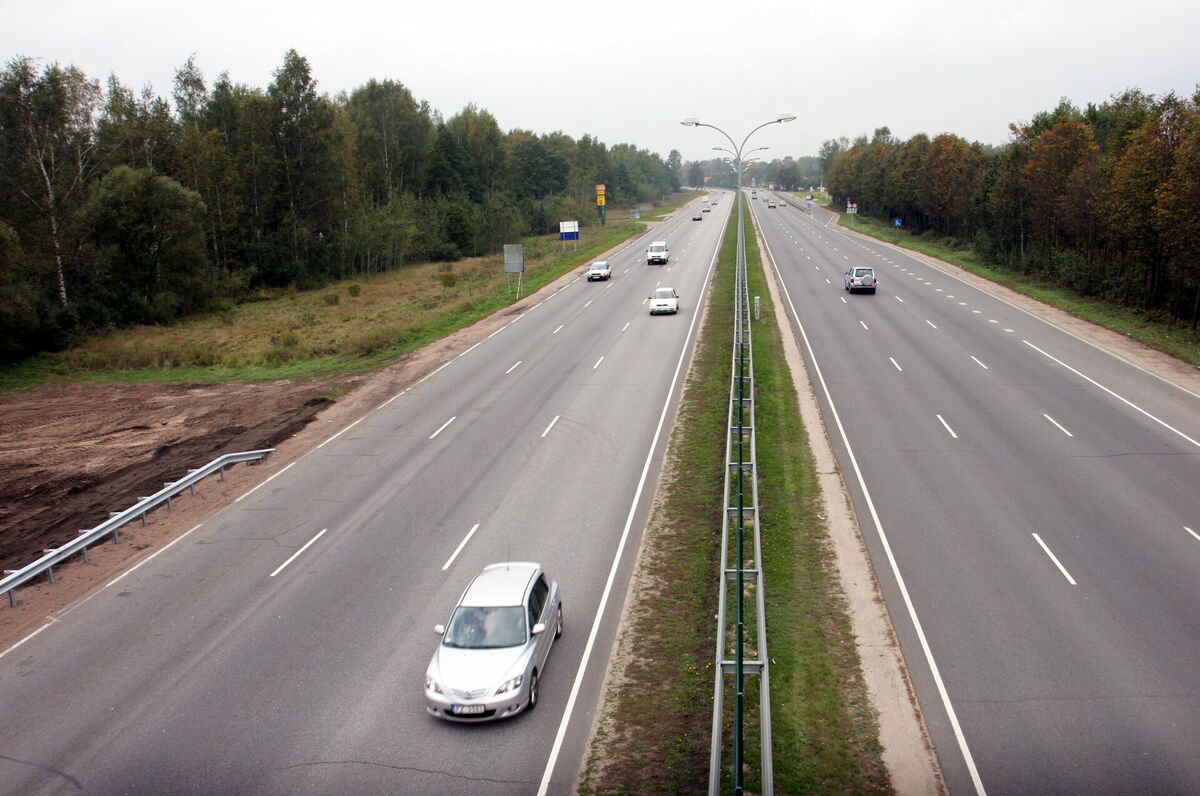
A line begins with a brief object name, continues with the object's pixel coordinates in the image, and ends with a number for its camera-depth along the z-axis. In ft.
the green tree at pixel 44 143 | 153.58
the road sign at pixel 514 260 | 171.32
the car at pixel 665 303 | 141.69
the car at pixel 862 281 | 157.07
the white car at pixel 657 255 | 219.41
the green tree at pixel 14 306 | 126.52
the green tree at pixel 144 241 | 170.30
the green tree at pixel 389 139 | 301.84
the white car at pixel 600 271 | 192.44
